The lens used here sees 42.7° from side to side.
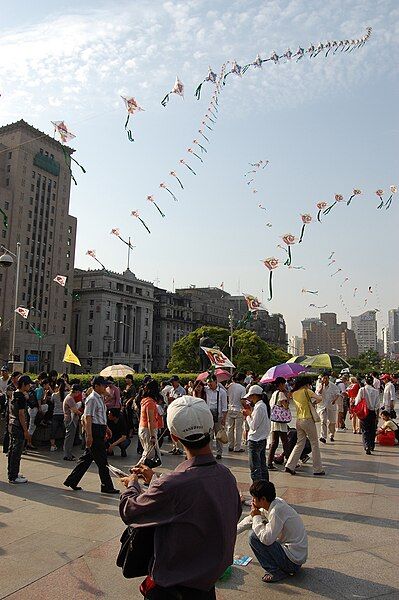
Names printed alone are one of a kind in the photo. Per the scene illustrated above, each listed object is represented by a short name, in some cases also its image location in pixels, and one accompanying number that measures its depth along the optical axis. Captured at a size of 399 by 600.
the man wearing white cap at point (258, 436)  7.84
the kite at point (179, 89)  13.14
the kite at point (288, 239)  19.11
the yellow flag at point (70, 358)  18.33
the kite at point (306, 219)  18.76
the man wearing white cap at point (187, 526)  2.46
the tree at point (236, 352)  55.84
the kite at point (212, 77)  13.35
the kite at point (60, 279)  31.55
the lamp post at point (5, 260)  17.16
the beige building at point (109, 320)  88.31
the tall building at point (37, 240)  72.12
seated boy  4.71
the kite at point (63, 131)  14.54
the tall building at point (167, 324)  104.94
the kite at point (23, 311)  28.38
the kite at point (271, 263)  20.14
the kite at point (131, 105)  13.70
